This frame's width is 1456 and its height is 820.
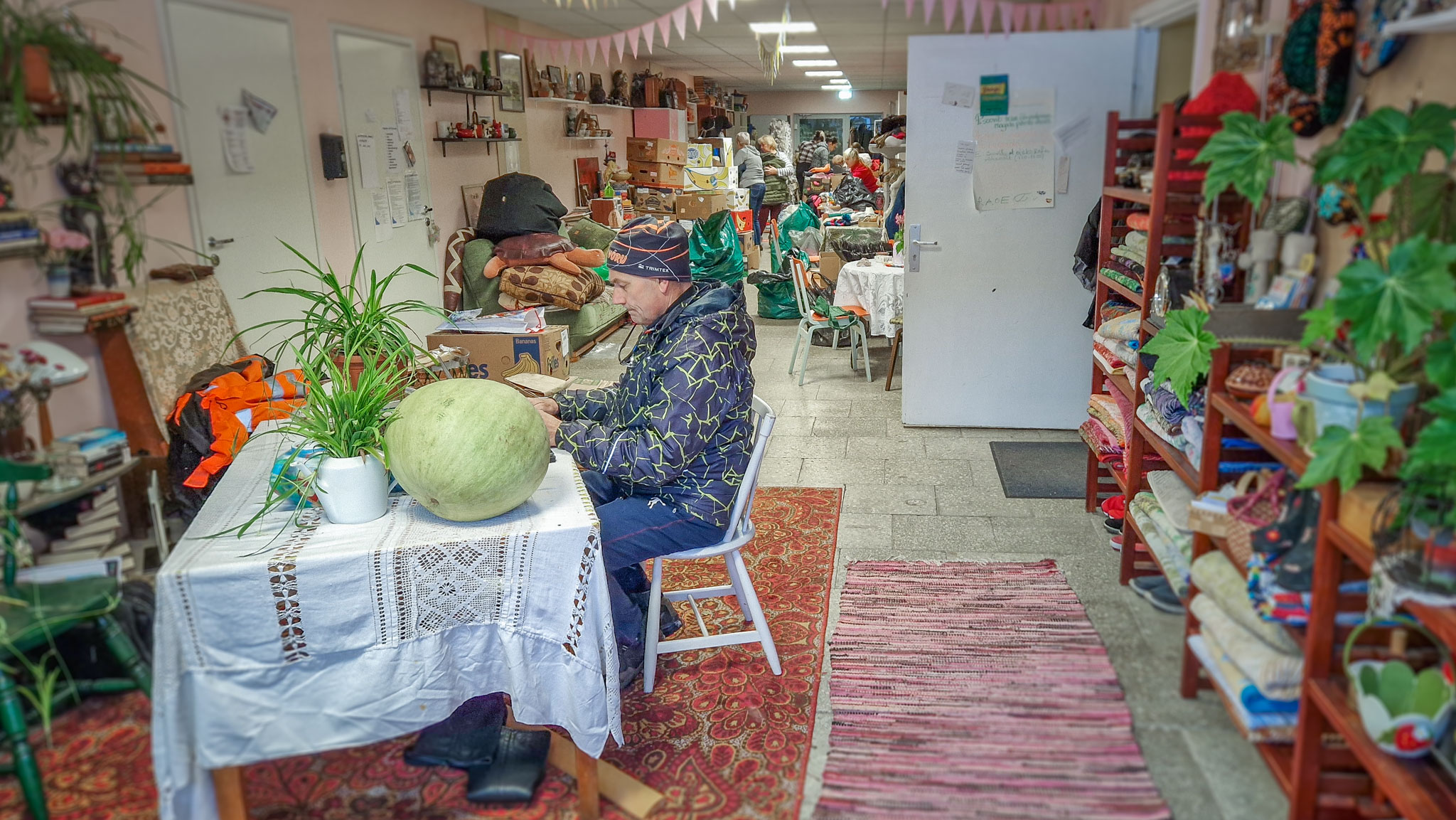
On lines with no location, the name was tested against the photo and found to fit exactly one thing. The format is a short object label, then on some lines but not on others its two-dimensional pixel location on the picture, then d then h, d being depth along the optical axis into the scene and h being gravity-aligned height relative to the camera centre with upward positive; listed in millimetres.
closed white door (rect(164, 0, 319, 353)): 2260 +83
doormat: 4059 -1276
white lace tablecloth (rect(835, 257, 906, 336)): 5695 -686
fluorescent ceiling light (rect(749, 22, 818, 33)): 5684 +814
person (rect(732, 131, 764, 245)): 11102 -11
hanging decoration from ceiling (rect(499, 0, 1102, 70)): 4023 +627
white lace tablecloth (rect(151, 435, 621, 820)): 1776 -836
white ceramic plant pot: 1898 -583
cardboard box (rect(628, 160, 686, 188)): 9453 -3
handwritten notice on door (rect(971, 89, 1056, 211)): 4230 +45
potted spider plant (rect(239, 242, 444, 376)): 2057 -308
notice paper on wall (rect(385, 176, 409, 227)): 4496 -104
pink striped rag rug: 2215 -1351
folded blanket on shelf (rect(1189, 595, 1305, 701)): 2027 -1016
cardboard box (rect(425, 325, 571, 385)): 4738 -816
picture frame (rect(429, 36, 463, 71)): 5004 +648
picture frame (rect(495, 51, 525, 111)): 5809 +579
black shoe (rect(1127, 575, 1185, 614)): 2811 -1253
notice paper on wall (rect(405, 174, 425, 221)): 4777 -91
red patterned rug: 1784 -1361
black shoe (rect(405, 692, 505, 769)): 2328 -1311
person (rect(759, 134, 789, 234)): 11211 -107
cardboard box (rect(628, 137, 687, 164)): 9398 +223
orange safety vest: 2232 -528
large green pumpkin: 1813 -489
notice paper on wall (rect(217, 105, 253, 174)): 2508 +113
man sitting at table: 2371 -597
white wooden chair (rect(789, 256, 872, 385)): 5996 -898
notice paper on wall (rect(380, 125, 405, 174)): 4441 +126
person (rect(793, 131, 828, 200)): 13203 +180
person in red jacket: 9719 -37
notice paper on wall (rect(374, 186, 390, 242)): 4301 -157
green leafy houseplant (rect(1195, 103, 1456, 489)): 1581 -209
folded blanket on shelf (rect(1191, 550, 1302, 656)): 2082 -952
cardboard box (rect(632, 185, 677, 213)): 9211 -242
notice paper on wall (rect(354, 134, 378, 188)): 4094 +71
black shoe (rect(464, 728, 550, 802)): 2219 -1329
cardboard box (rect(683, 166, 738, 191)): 9797 -63
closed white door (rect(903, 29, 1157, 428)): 4129 -376
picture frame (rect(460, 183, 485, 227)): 5676 -132
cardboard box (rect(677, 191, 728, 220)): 8969 -292
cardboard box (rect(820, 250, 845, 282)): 6855 -641
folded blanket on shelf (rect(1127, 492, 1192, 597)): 2617 -1033
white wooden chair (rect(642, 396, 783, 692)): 2533 -1058
